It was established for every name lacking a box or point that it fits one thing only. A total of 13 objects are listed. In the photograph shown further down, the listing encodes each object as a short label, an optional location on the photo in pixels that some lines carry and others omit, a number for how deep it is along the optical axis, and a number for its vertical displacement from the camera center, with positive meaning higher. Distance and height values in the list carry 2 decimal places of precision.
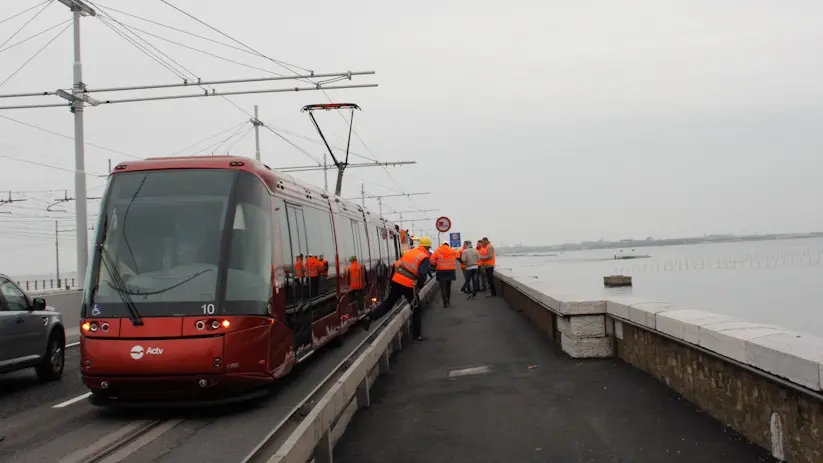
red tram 7.74 -0.15
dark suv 9.79 -0.76
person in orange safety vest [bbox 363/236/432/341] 14.06 -0.25
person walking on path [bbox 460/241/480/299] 25.00 -0.26
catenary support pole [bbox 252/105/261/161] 34.83 +6.48
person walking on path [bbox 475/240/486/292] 24.56 +0.09
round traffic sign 31.78 +1.52
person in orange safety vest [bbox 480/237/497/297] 24.26 -0.09
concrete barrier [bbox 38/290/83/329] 19.12 -0.67
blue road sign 39.91 +1.05
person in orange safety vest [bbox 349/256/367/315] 15.41 -0.42
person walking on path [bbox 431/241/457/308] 20.77 -0.11
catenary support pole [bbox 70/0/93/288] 19.84 +2.87
